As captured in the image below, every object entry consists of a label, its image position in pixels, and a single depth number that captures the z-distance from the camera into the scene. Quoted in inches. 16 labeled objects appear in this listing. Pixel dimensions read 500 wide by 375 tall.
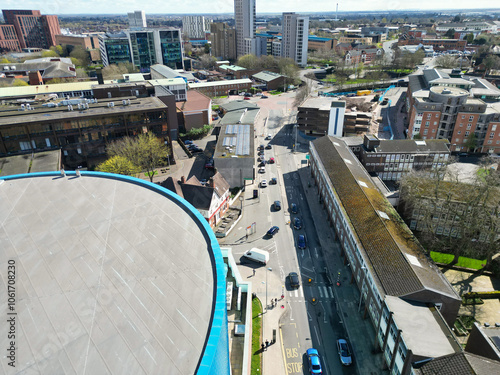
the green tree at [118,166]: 2285.9
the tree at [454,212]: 1685.5
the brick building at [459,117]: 3154.5
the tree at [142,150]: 2564.0
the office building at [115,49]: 6501.0
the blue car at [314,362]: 1280.8
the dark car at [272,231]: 2093.4
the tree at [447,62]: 6215.6
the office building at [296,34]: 7495.1
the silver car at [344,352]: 1315.2
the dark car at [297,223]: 2151.8
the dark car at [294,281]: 1705.2
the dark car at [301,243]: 1982.0
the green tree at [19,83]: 4530.0
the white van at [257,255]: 1847.9
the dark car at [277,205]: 2366.8
